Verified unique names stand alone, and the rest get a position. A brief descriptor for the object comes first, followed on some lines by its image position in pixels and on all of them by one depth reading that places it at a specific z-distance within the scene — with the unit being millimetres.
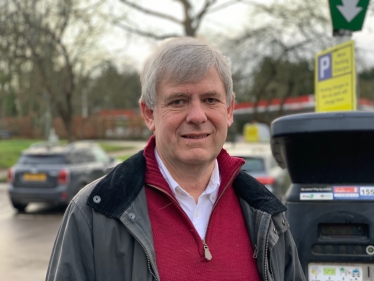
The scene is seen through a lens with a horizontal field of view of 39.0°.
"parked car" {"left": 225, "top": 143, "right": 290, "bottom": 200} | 9047
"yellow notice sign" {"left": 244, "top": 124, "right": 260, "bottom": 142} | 20281
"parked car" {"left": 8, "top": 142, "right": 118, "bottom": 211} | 10625
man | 1664
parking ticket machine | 2500
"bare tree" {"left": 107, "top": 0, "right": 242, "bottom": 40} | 13555
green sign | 4102
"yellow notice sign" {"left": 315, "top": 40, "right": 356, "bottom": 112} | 3814
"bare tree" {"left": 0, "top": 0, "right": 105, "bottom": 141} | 14820
